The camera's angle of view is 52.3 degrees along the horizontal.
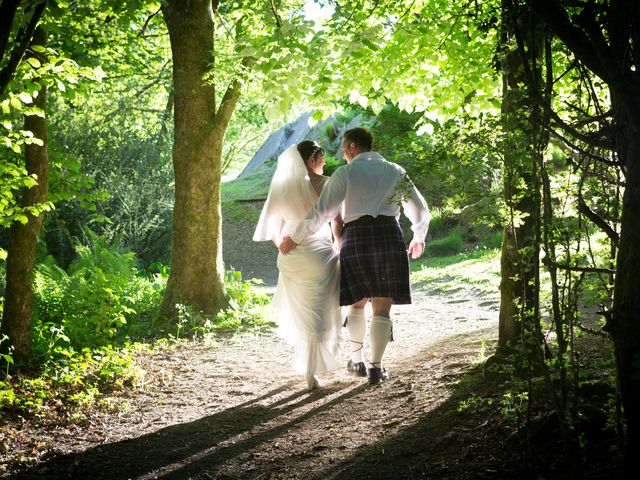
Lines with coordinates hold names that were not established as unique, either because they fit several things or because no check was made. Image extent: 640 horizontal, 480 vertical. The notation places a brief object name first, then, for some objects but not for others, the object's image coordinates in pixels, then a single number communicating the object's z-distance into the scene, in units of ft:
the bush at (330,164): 79.05
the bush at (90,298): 26.81
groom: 20.48
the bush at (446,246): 62.23
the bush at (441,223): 66.08
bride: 21.35
